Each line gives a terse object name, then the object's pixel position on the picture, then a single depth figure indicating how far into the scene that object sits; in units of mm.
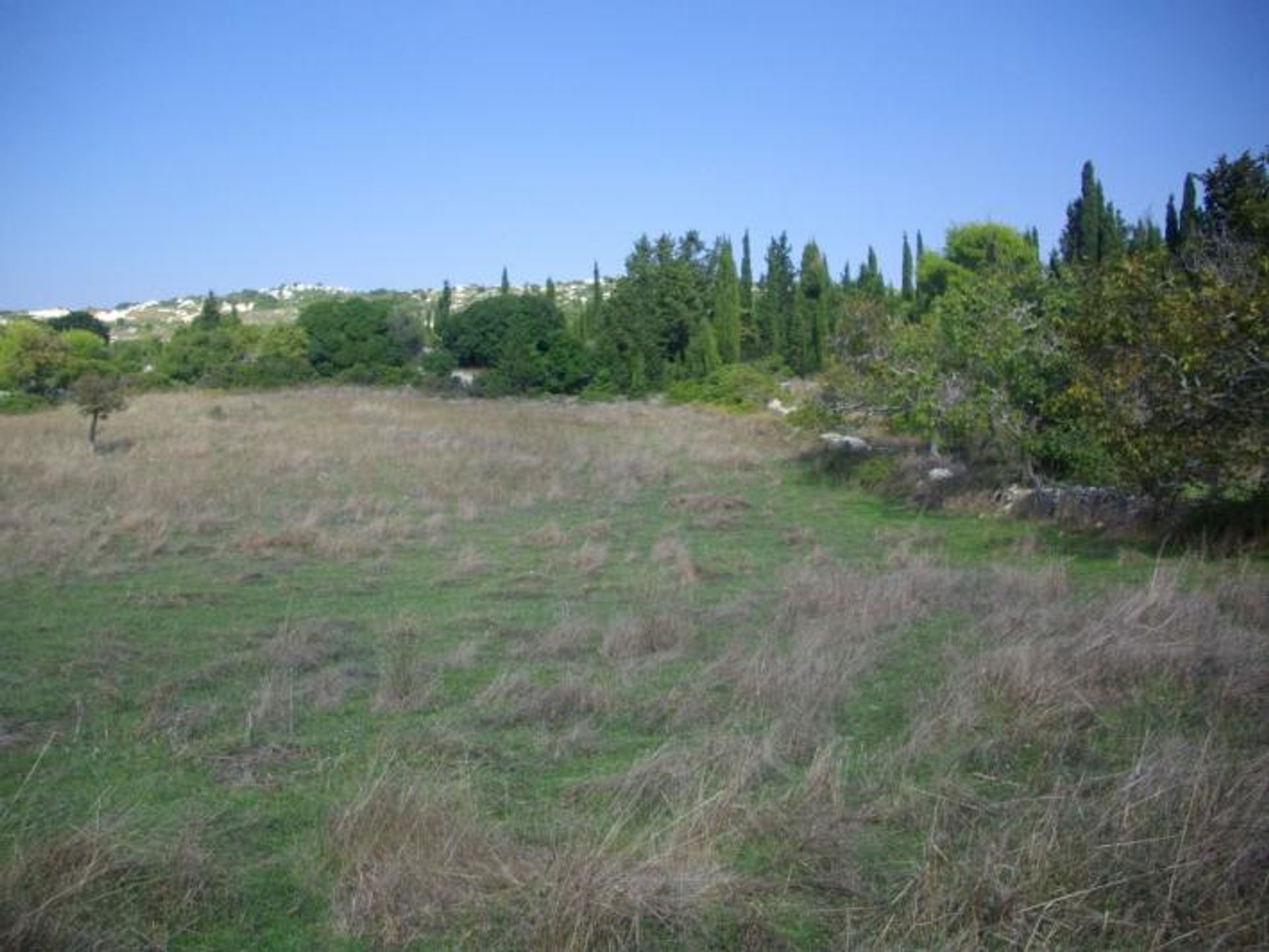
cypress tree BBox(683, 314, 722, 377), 50469
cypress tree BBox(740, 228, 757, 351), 55700
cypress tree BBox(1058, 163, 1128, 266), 40844
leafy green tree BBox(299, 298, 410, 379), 56781
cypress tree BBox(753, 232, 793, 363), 53281
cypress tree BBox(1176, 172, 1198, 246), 32719
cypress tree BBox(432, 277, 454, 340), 59938
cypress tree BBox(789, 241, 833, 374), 50688
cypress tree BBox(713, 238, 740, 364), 52812
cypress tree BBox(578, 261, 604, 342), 60125
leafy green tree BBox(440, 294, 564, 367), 53500
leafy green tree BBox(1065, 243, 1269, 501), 11727
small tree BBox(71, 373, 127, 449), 24391
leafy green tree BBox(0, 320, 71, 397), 39125
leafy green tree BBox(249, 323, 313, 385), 49344
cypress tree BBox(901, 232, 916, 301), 59625
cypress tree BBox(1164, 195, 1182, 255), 35344
